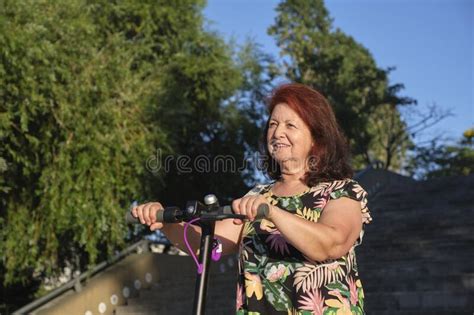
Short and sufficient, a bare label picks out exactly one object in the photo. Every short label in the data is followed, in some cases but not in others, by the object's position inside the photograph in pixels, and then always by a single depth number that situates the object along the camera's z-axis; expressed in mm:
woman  2100
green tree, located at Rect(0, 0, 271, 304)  8547
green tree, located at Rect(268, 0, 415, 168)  22188
